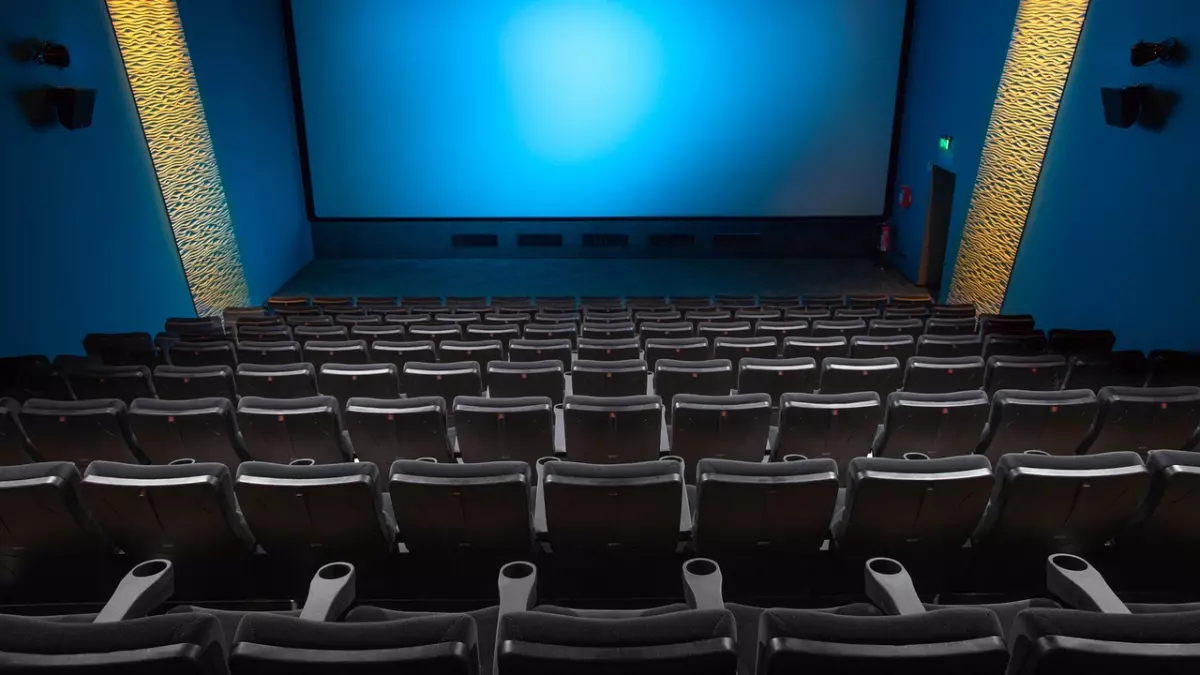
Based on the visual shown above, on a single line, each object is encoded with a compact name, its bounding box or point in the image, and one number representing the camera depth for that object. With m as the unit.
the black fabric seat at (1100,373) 4.61
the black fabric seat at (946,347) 5.51
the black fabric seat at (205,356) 5.61
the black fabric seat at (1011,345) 5.58
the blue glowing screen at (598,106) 11.52
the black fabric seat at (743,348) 5.40
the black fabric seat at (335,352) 5.36
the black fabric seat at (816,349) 5.51
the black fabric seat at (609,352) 5.53
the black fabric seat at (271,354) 5.50
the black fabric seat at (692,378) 4.66
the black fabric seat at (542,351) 5.46
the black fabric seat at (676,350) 5.52
